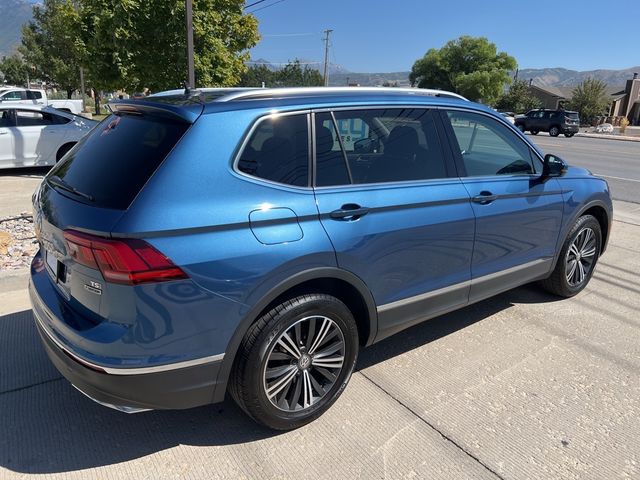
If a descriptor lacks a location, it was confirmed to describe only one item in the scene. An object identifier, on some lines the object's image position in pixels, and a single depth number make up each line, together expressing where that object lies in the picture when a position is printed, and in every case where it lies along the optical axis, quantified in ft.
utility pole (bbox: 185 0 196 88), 35.83
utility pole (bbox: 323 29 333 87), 203.91
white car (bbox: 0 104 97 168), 32.76
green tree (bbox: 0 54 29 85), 190.29
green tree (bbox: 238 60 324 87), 297.51
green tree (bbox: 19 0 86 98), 119.75
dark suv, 111.86
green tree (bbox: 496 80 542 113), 230.48
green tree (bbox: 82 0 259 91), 43.57
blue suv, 7.04
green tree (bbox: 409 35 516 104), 234.17
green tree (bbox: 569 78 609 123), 196.13
